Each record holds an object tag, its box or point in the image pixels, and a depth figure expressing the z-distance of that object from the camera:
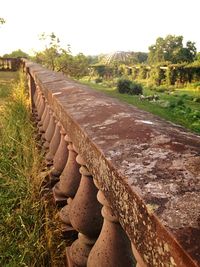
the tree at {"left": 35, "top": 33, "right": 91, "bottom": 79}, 16.54
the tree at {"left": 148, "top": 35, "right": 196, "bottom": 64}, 37.92
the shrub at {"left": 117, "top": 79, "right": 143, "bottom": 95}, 13.88
